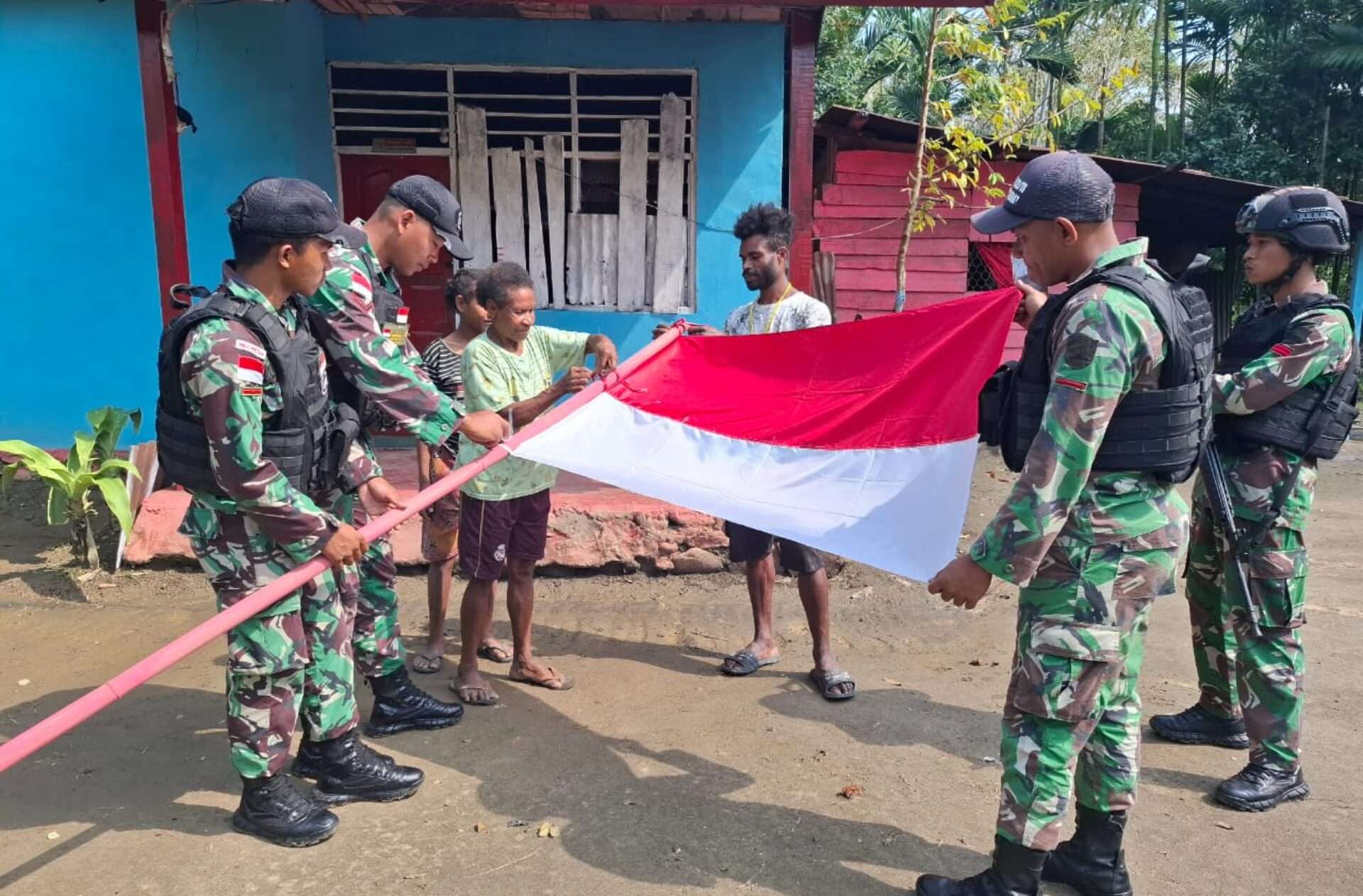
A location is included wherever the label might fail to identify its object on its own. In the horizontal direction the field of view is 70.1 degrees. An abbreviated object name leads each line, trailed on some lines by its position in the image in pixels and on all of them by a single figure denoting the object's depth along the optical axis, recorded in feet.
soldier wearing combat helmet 10.16
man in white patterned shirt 12.92
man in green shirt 12.34
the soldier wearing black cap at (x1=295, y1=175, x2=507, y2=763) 10.23
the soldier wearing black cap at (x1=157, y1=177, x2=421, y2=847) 8.68
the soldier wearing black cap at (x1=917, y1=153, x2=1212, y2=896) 7.53
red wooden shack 30.32
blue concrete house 20.63
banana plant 16.85
